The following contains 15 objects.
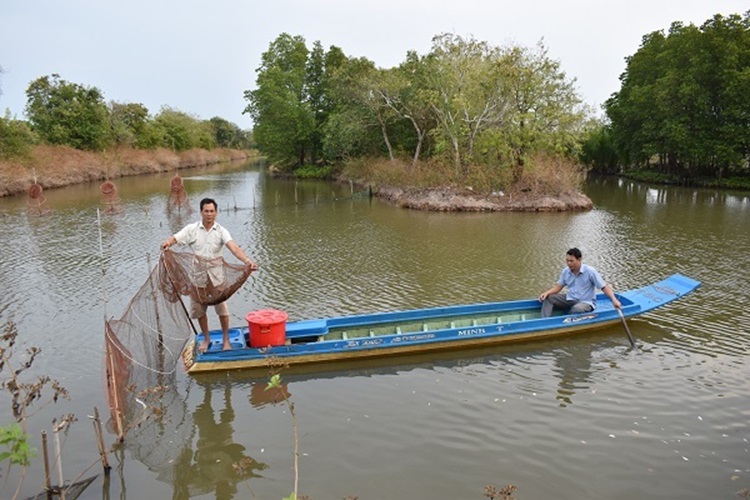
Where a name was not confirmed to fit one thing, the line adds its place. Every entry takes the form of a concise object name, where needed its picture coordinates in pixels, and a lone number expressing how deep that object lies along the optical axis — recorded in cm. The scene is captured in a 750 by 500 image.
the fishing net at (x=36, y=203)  2183
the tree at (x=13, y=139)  2869
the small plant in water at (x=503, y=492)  383
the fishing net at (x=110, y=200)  2298
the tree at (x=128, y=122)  4584
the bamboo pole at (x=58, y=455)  446
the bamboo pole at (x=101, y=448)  500
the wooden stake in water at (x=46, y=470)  431
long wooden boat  772
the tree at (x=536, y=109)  2484
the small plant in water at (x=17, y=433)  364
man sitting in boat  877
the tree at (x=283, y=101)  4275
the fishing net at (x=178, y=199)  2311
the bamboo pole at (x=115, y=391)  553
